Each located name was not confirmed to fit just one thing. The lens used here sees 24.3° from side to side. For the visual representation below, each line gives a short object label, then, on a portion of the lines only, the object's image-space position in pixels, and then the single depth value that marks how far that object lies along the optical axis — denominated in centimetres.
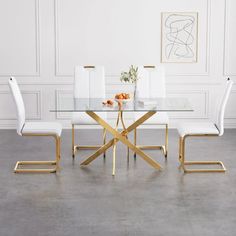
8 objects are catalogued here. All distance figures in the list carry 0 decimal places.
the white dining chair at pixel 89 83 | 654
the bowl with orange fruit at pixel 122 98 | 567
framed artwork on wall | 786
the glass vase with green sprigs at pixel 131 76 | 575
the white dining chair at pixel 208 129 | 555
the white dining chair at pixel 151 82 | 650
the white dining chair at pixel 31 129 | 562
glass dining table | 538
